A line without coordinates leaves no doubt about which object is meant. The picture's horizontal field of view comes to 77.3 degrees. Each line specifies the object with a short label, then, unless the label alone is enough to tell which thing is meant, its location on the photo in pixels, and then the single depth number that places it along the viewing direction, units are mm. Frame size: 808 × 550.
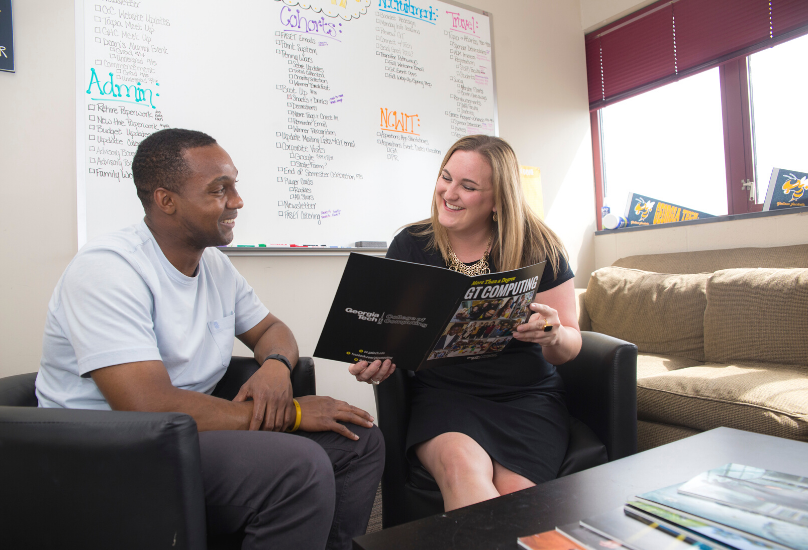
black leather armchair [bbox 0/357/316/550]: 716
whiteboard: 1825
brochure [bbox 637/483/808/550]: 584
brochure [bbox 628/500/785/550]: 580
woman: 1099
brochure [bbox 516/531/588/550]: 603
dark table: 655
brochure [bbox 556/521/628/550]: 601
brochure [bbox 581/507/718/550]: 598
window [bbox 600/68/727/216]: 2791
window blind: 2545
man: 886
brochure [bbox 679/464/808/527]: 653
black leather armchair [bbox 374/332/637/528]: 1194
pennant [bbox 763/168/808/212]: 2314
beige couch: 1550
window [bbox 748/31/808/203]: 2451
